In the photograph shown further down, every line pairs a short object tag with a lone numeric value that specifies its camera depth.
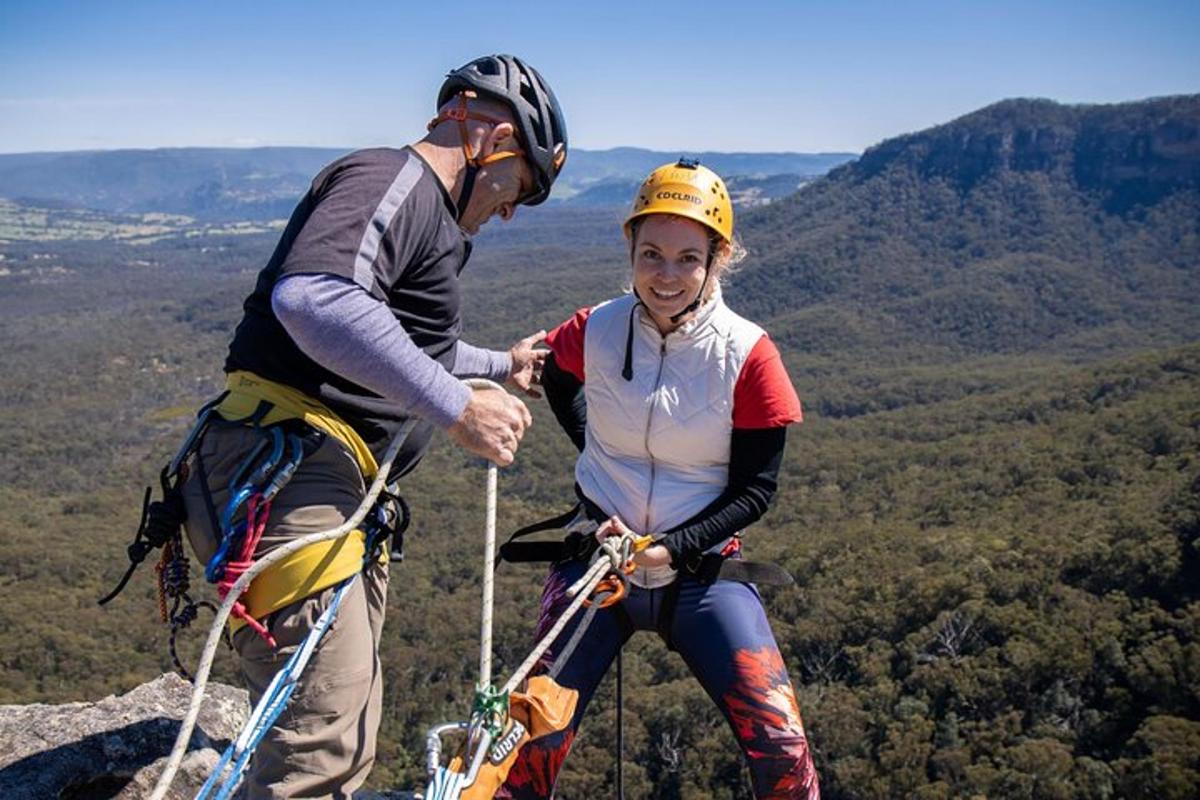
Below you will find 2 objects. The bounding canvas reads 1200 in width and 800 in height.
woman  2.56
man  1.97
